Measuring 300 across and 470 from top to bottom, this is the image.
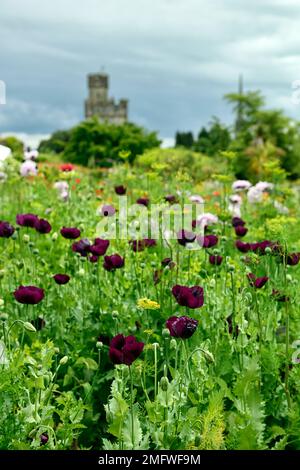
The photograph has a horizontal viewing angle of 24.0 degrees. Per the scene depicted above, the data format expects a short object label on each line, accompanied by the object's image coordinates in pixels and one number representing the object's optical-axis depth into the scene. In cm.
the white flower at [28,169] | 625
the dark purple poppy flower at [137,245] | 381
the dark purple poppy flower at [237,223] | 454
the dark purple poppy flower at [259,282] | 306
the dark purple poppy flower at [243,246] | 376
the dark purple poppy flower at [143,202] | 482
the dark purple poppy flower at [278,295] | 314
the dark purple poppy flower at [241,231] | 424
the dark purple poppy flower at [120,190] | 498
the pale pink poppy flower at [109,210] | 463
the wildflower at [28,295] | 297
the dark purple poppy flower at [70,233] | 388
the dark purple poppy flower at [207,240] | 370
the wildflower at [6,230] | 389
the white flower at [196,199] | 608
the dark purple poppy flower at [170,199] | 514
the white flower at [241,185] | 583
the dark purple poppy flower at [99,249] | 351
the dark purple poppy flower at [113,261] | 340
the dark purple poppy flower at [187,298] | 273
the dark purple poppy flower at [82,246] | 375
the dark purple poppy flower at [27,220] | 403
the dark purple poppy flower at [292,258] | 329
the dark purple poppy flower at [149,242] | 401
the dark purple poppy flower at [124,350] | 229
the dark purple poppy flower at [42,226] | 392
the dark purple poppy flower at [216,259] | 367
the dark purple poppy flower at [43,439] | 238
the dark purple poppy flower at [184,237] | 371
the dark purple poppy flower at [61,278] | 344
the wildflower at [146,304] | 248
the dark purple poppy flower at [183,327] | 240
